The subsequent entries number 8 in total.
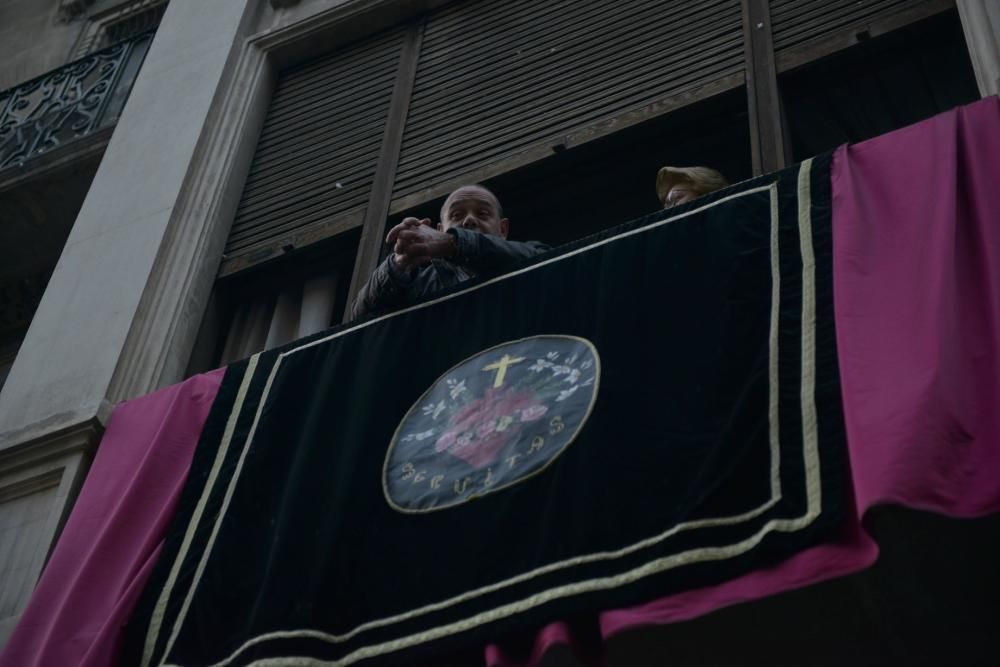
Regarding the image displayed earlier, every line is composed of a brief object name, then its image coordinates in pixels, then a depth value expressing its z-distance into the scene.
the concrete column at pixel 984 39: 5.61
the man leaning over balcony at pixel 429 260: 5.96
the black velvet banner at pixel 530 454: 4.49
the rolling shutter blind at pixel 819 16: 6.71
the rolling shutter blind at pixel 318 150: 7.81
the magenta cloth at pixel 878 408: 4.08
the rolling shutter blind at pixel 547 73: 7.20
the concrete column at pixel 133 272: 6.49
